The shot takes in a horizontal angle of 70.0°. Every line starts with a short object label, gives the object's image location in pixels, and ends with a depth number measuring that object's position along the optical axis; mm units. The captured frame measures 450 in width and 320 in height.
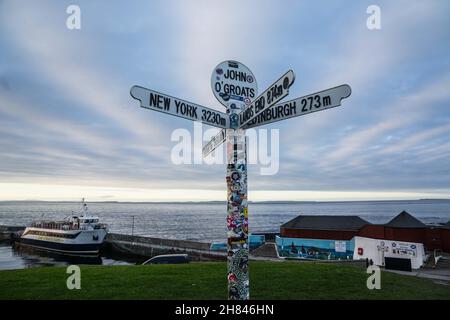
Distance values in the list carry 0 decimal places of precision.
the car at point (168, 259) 26734
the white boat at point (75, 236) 52219
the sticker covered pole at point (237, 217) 4816
